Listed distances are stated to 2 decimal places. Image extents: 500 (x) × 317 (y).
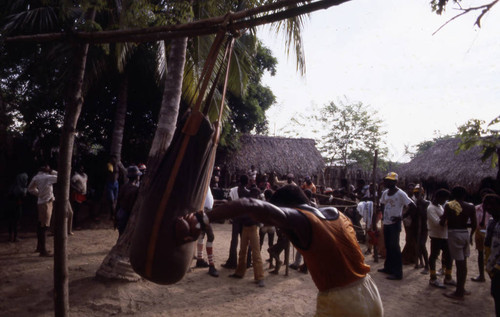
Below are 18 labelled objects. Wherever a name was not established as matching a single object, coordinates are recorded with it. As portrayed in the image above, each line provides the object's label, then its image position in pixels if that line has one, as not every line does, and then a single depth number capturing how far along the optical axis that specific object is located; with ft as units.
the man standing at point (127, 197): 19.76
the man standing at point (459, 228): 19.30
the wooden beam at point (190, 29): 7.90
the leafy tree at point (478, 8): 9.55
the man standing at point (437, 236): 21.01
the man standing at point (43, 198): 23.30
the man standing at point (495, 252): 12.98
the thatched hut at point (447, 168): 53.11
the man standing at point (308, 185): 32.99
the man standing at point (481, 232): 22.03
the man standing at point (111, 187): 34.55
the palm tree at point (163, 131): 17.25
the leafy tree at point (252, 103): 53.78
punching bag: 6.75
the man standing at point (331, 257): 7.45
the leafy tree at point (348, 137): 84.79
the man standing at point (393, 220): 22.35
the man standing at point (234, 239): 22.98
